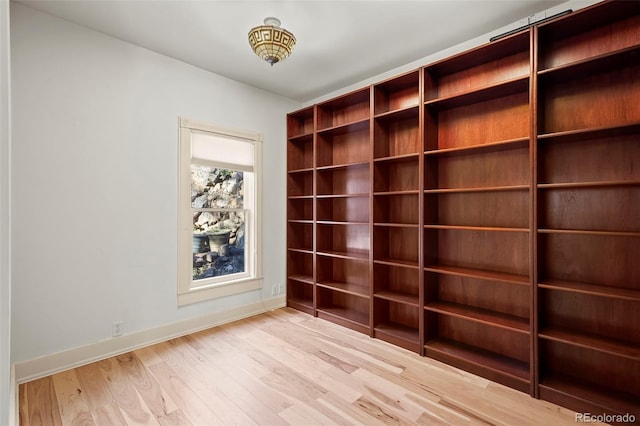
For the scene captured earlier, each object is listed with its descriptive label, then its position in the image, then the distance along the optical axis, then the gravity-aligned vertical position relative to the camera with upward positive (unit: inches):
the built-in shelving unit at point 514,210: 75.8 +1.0
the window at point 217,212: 118.6 +0.9
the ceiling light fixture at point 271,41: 84.8 +51.1
